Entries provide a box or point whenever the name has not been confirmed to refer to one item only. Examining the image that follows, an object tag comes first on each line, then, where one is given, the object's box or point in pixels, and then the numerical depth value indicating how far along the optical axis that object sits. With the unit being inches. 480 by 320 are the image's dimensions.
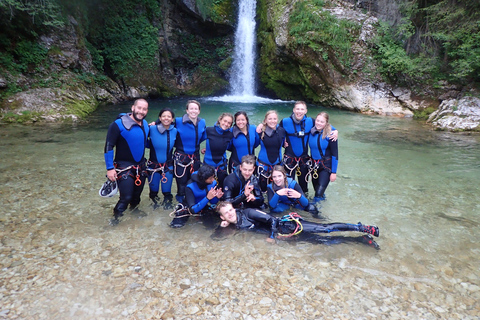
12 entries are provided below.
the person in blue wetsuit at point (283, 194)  158.1
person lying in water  146.4
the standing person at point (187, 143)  173.2
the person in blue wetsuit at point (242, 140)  173.5
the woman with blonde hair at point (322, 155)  179.0
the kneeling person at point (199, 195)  154.7
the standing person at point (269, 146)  176.6
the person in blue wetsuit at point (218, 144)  173.3
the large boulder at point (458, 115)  428.1
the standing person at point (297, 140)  181.0
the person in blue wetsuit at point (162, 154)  167.5
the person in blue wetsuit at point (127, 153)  154.6
